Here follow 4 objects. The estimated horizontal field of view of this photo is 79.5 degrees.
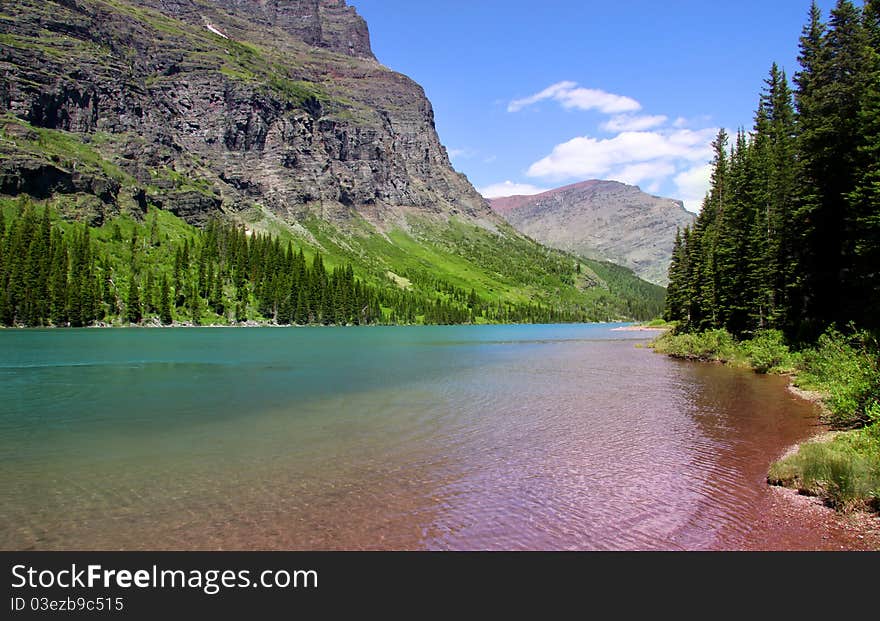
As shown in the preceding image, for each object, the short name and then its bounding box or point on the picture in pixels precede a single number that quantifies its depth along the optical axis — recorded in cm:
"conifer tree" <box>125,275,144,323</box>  15550
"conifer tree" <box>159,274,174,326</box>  16125
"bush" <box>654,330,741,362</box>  5784
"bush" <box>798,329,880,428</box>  2042
